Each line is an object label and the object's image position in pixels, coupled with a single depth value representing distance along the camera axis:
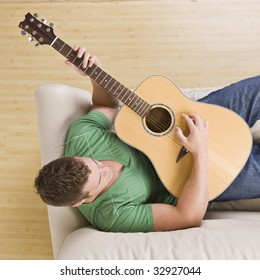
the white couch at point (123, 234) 1.16
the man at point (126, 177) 1.23
